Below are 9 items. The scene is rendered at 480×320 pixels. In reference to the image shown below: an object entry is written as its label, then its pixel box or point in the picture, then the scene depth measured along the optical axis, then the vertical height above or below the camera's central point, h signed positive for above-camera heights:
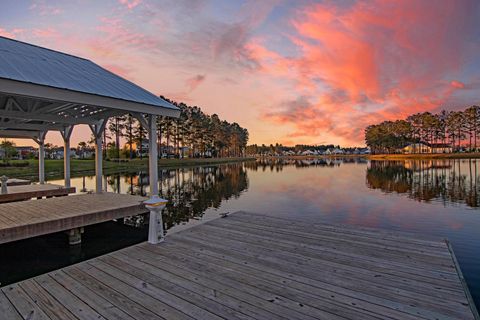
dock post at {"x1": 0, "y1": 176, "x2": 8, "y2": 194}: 10.41 -0.96
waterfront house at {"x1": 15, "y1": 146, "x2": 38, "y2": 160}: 57.49 +1.80
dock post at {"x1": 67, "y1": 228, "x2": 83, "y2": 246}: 6.97 -2.15
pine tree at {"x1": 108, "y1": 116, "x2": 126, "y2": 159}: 52.22 +7.36
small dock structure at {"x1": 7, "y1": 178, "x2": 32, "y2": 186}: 14.28 -1.21
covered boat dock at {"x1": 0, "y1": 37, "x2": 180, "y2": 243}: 5.70 +1.75
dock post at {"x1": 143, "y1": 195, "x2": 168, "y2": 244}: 5.19 -1.27
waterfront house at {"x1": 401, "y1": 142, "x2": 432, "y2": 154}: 97.19 +3.60
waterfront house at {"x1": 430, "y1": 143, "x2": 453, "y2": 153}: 98.50 +4.01
